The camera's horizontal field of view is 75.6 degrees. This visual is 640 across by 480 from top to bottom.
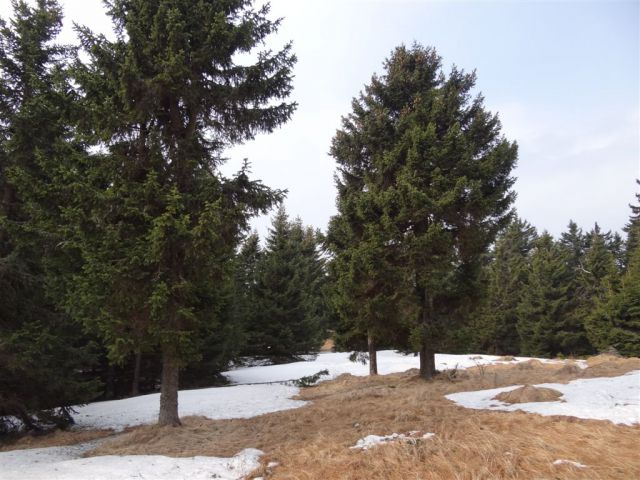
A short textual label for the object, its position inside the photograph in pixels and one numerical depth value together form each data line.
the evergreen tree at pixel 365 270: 11.17
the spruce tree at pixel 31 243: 7.82
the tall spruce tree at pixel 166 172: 6.79
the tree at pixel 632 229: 41.03
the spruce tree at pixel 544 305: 31.39
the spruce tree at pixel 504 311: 34.91
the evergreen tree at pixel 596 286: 26.30
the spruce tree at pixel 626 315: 23.48
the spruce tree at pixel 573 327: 30.98
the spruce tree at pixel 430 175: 10.94
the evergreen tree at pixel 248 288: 20.94
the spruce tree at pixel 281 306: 25.23
